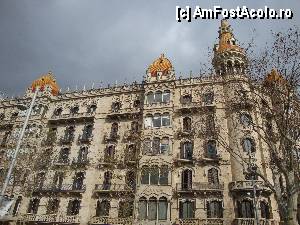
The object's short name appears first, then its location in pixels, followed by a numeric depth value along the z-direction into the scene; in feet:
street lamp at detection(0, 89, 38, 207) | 50.47
